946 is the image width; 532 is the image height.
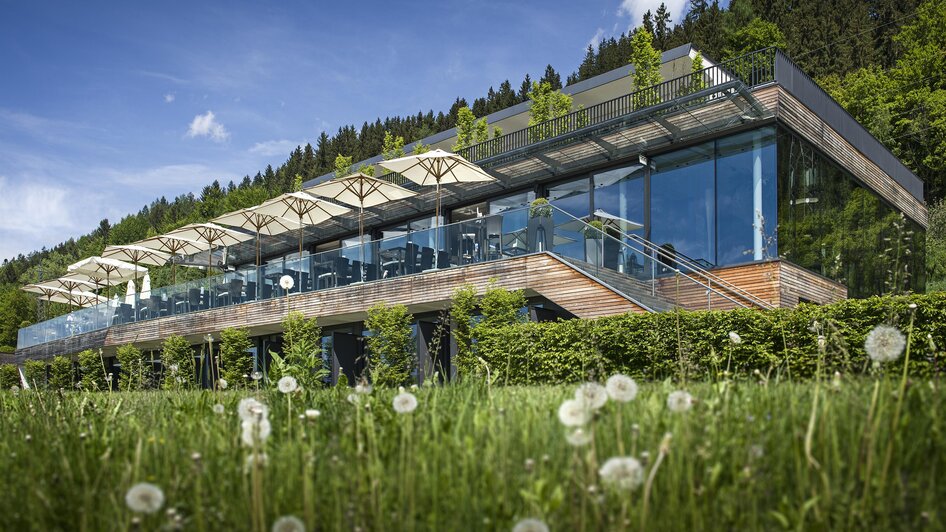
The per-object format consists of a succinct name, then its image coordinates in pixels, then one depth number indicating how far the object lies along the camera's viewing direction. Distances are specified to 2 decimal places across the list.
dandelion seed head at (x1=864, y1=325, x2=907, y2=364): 3.44
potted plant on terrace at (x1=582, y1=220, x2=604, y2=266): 15.15
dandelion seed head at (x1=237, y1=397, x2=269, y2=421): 3.13
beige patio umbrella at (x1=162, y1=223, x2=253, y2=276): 25.34
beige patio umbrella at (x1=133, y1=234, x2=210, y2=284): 26.64
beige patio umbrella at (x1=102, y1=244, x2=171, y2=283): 28.02
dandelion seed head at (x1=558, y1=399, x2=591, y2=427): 2.87
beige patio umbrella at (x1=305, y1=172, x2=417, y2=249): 21.11
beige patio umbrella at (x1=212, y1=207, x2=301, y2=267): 23.88
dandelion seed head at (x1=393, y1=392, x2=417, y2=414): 3.28
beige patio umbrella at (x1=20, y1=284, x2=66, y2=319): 32.74
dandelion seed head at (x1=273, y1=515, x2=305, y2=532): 2.24
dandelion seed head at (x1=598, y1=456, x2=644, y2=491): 2.45
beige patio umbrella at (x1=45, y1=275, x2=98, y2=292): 32.56
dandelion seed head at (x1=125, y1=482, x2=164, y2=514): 2.33
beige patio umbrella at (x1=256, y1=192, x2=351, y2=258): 22.42
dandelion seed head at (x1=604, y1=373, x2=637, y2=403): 3.06
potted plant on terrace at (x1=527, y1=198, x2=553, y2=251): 15.81
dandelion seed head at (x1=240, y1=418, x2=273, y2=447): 2.83
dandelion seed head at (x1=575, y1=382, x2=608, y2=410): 2.97
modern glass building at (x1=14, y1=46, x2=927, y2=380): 15.59
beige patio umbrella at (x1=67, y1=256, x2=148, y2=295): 29.17
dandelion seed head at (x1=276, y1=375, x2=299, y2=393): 4.74
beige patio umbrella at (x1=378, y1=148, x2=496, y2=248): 19.19
